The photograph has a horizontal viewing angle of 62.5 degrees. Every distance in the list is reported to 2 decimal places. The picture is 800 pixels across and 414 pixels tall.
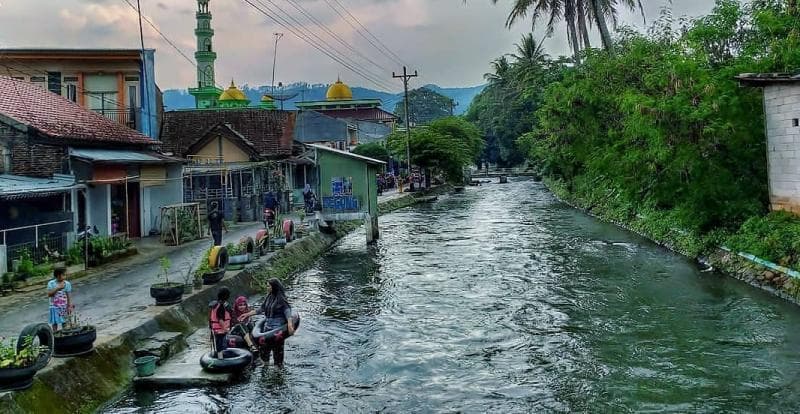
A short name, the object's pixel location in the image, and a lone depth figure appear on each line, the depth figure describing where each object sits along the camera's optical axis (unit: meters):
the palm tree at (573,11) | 43.84
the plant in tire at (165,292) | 14.86
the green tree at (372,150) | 58.79
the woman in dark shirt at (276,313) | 12.87
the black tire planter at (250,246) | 21.69
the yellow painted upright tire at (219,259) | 18.08
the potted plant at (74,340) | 10.88
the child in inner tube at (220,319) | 12.27
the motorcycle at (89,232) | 19.83
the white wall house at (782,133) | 18.52
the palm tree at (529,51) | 74.58
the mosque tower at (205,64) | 65.94
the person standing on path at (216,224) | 22.70
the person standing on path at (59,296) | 11.98
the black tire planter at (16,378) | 8.94
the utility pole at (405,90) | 57.97
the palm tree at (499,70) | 90.56
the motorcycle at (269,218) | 28.08
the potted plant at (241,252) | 20.27
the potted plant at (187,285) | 16.27
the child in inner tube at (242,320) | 12.68
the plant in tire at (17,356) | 9.01
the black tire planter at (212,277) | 17.50
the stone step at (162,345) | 12.38
